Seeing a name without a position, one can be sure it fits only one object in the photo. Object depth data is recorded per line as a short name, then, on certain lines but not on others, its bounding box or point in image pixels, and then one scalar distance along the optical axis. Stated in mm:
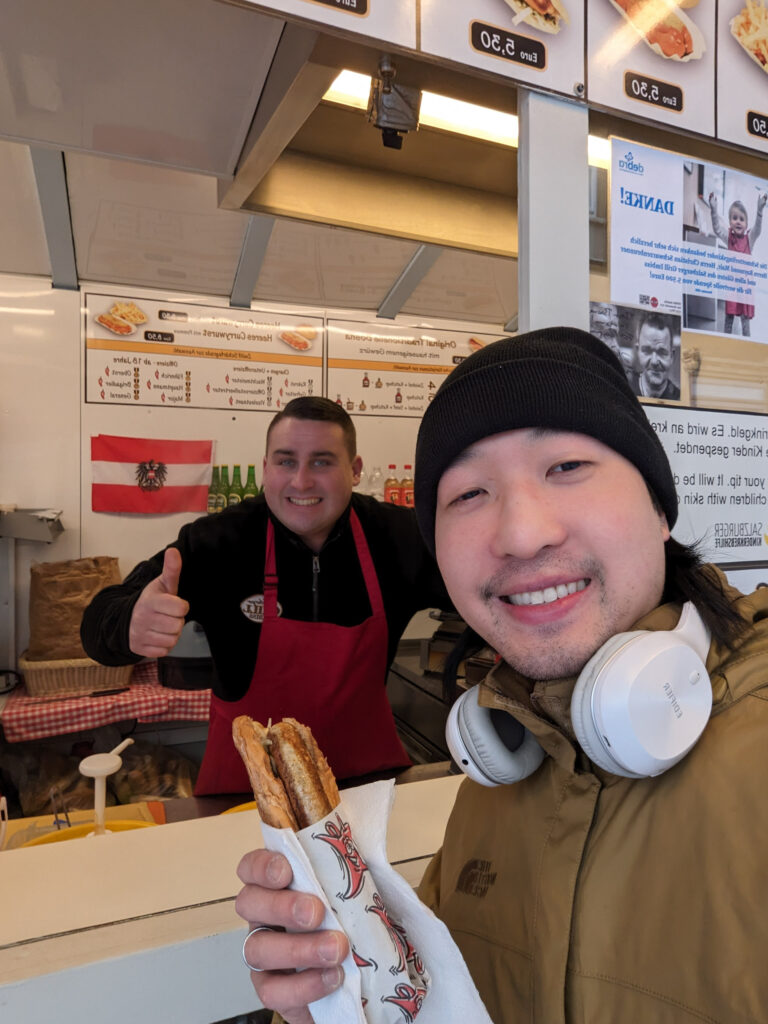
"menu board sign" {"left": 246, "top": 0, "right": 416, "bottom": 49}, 875
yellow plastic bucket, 1306
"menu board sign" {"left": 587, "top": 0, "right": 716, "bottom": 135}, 1081
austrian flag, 3580
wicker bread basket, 3100
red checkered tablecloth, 2951
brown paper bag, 3145
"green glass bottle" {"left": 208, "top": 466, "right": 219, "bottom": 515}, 3787
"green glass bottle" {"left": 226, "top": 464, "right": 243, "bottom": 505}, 3826
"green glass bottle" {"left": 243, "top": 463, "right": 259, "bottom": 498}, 3869
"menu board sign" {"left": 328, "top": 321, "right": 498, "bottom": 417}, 4043
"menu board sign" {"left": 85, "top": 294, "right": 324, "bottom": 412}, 3580
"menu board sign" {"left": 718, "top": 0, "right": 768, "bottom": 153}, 1170
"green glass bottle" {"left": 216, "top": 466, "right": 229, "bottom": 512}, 3797
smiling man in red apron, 2148
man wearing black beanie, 587
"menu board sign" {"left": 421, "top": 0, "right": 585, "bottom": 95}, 966
